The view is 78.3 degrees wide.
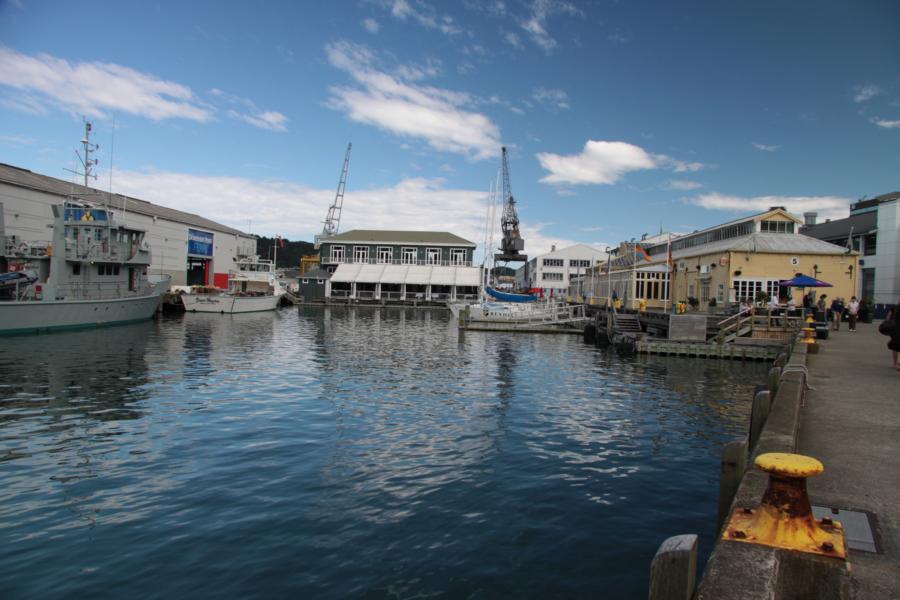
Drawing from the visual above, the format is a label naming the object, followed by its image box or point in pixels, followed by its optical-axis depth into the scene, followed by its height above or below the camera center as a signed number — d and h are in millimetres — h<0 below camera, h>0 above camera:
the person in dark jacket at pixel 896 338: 13688 -624
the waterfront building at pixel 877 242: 45594 +6144
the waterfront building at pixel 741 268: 35906 +2760
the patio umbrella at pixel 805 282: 30359 +1551
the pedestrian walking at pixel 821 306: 29031 +227
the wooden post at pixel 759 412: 8141 -1537
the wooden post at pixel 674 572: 3430 -1678
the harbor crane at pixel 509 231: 117312 +14631
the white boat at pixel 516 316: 40562 -1400
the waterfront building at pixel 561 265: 105431 +6749
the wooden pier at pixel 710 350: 26334 -2196
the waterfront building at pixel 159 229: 48875 +6368
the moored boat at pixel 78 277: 31750 +257
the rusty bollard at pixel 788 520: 3887 -1573
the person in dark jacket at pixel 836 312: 29688 -76
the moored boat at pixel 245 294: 51969 -645
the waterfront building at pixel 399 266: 78250 +4063
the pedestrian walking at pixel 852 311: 29578 +21
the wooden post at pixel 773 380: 10578 -1402
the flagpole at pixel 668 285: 45056 +1617
